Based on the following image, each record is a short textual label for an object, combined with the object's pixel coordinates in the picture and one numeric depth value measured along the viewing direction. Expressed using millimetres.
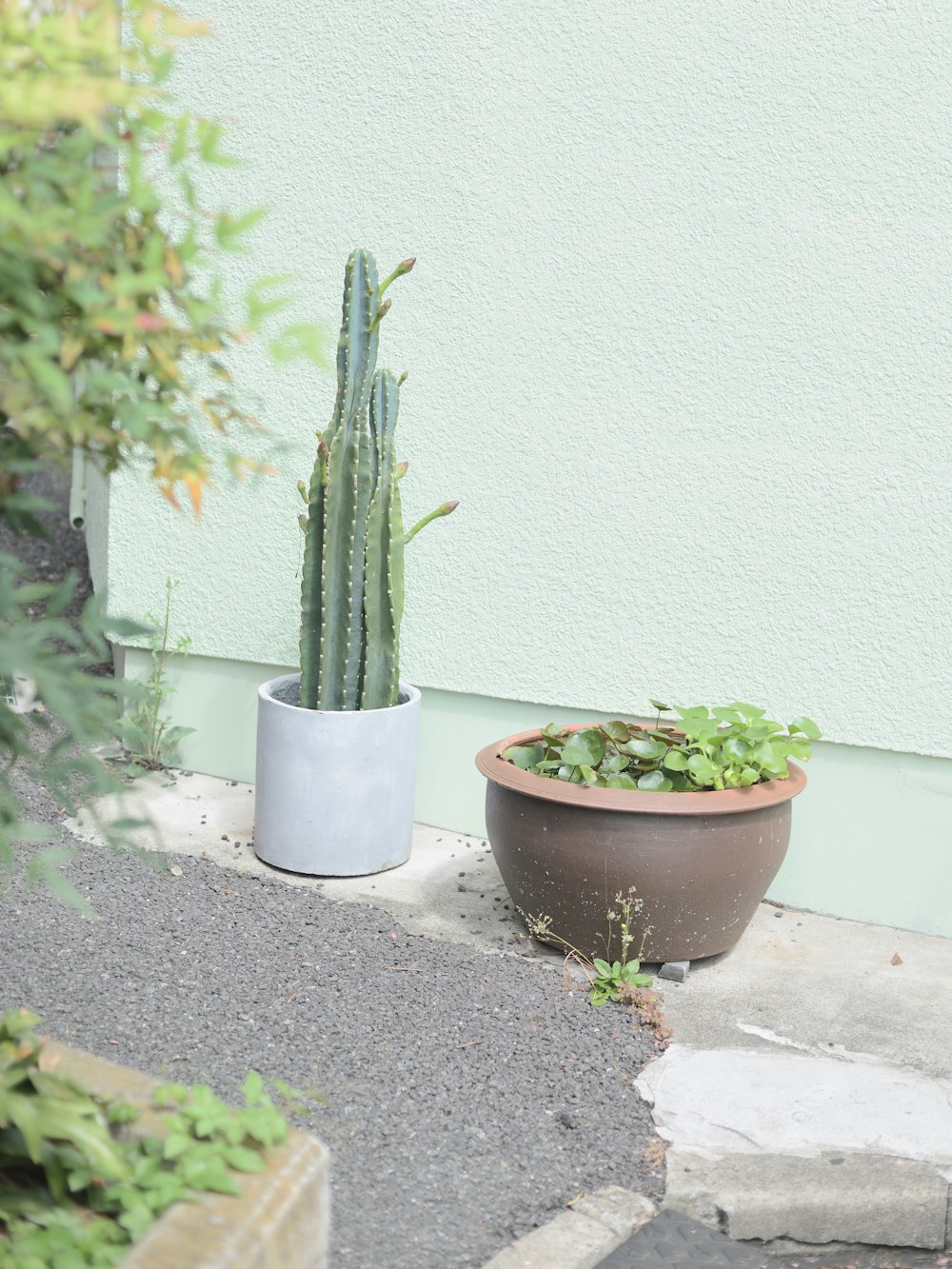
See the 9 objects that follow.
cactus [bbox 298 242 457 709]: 3713
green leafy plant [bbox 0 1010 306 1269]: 1458
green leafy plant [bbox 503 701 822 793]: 3273
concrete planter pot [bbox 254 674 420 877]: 3826
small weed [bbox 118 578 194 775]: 4664
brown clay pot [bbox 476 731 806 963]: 3168
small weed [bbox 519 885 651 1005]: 3129
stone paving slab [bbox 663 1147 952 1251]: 2354
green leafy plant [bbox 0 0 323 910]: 1156
